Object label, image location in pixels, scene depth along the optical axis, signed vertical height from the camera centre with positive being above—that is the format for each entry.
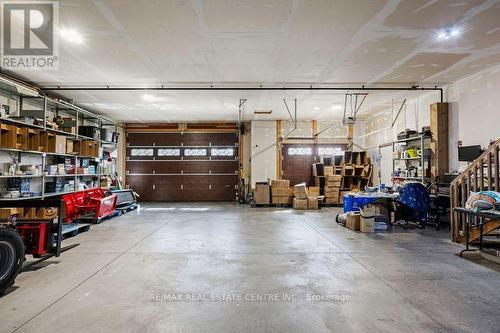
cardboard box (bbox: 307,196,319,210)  8.88 -1.10
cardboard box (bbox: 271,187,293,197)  9.48 -0.77
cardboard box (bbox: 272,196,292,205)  9.51 -1.07
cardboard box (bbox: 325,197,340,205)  9.74 -1.09
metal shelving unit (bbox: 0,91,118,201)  6.07 +1.11
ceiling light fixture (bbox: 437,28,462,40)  3.88 +2.17
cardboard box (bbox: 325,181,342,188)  9.72 -0.47
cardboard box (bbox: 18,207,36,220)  5.55 -0.94
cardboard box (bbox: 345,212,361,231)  5.58 -1.09
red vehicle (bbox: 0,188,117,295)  2.66 -0.85
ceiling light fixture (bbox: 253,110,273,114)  9.32 +2.22
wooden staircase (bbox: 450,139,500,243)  4.03 -0.32
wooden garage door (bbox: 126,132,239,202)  11.14 +0.23
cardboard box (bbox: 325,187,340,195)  9.72 -0.70
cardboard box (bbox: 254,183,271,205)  9.46 -0.84
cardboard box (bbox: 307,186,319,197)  9.08 -0.72
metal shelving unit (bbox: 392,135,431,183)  6.66 +0.37
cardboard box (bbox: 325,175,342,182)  9.70 -0.24
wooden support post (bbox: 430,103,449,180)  6.39 +0.86
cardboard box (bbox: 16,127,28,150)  5.62 +0.74
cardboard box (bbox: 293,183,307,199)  8.88 -0.69
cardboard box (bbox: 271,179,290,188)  9.48 -0.47
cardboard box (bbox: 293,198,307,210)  8.87 -1.14
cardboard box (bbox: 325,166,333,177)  10.02 +0.06
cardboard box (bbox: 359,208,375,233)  5.36 -1.03
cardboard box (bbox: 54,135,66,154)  6.66 +0.72
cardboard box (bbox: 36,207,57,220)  5.52 -0.93
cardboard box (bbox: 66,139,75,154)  7.24 +0.71
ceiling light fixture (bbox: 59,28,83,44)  3.93 +2.17
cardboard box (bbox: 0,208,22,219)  5.10 -0.84
